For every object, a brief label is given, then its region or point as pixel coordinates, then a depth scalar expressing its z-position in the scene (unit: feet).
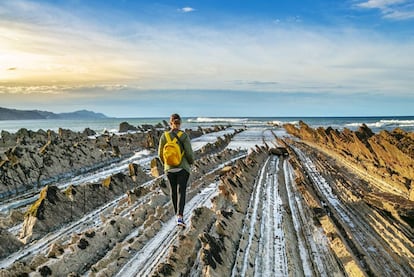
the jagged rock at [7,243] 20.15
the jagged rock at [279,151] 63.98
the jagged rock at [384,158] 30.53
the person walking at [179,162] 22.09
